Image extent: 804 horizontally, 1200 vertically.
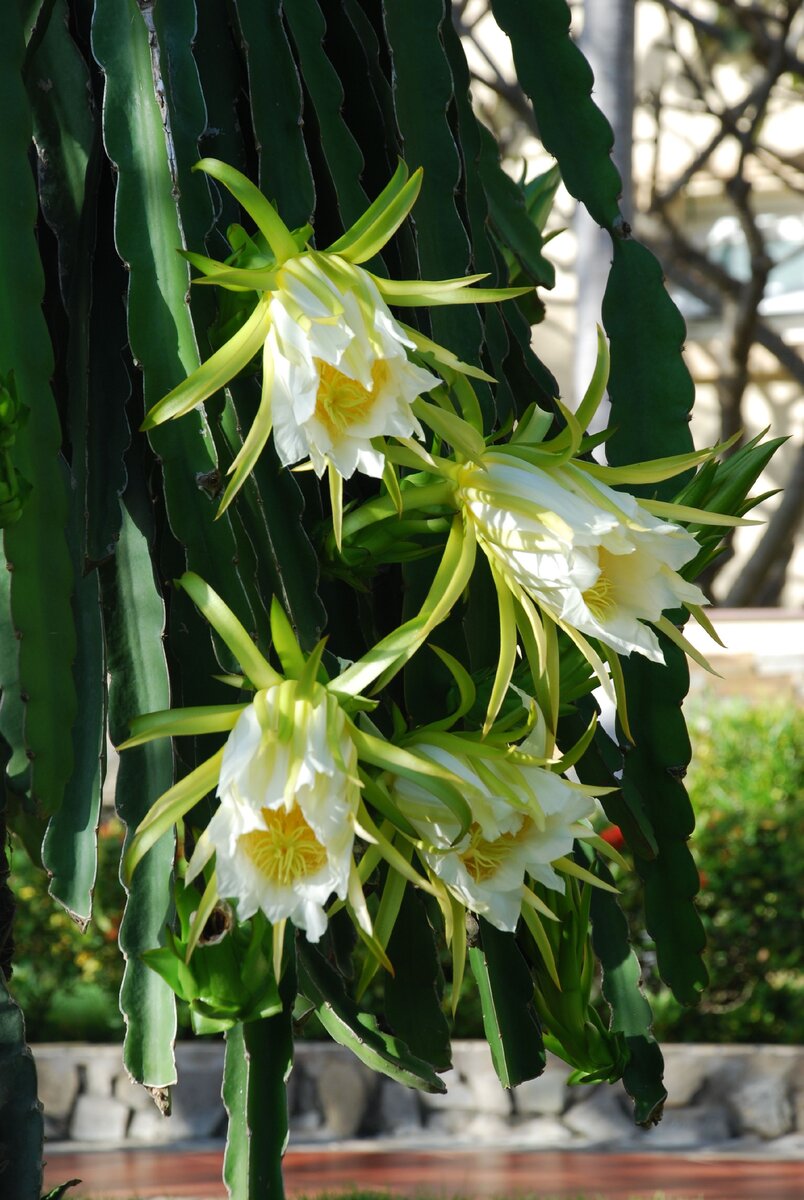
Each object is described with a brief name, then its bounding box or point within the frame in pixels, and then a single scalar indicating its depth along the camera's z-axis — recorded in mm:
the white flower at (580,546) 2007
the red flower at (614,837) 8144
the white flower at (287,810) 1923
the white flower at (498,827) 2020
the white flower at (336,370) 1974
